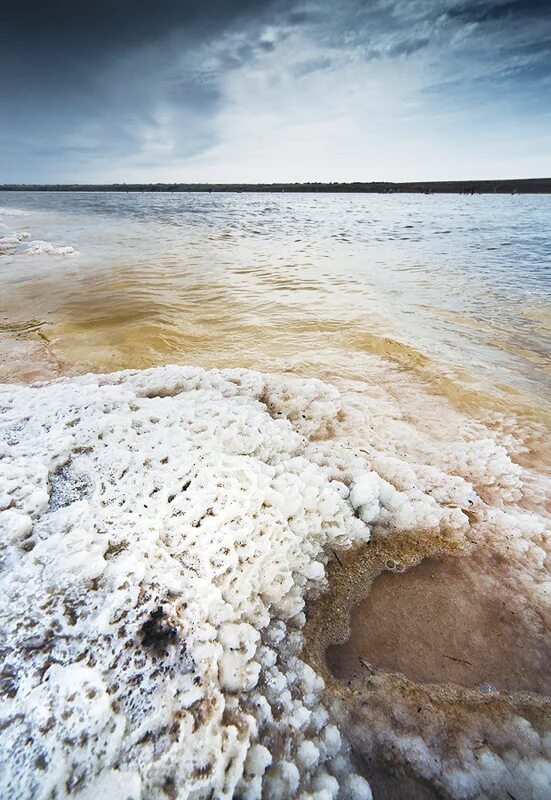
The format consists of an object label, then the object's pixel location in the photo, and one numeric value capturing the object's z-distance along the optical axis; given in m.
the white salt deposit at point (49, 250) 7.72
